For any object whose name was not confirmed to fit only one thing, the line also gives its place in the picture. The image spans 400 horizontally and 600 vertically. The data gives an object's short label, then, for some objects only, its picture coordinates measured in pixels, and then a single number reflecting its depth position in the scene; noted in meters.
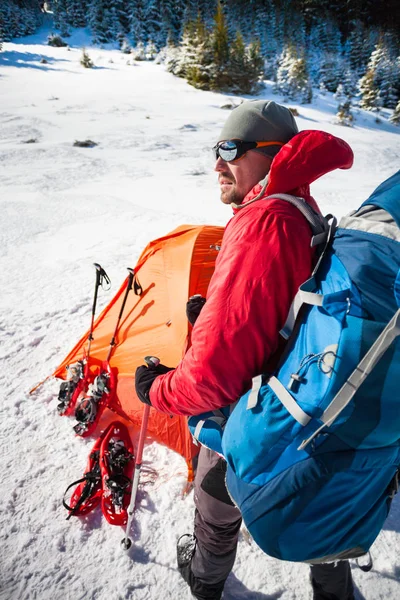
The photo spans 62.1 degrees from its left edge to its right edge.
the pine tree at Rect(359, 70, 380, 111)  25.59
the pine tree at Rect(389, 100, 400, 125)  23.16
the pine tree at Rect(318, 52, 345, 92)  32.50
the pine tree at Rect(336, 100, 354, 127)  19.44
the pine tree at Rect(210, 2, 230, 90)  23.23
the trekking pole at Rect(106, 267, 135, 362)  3.12
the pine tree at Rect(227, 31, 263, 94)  23.53
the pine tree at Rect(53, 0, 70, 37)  39.81
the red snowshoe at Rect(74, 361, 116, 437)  2.81
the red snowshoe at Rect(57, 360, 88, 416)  2.99
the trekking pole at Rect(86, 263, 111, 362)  3.17
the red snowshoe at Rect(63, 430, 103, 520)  2.29
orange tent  2.70
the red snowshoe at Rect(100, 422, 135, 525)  2.30
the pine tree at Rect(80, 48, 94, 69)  26.47
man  1.12
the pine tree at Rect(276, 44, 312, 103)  24.89
